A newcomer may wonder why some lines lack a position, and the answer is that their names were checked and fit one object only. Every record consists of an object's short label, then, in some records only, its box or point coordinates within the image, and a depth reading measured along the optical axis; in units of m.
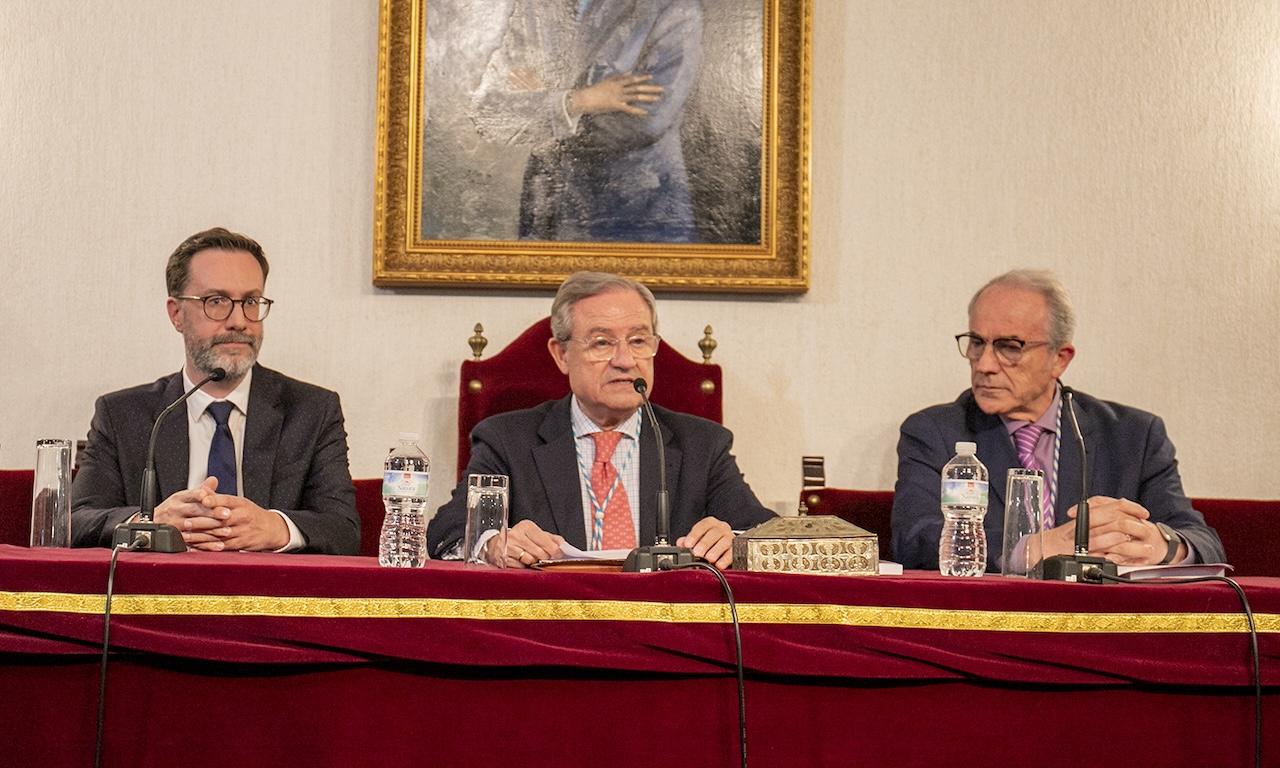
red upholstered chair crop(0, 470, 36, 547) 3.60
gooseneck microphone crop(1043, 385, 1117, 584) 2.42
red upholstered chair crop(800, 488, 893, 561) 3.81
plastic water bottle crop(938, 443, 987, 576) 2.66
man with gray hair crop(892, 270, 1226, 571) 3.34
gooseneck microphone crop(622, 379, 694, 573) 2.38
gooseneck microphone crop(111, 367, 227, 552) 2.46
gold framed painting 4.13
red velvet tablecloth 2.17
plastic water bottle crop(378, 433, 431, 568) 2.56
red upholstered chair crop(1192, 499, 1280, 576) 3.78
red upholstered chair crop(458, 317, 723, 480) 3.91
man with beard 3.35
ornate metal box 2.44
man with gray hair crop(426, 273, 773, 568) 3.29
